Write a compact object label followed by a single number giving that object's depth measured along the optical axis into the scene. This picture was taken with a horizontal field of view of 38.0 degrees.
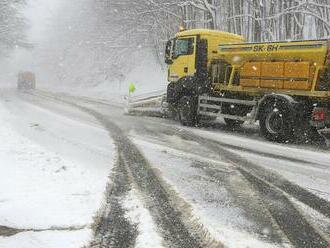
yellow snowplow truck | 11.14
